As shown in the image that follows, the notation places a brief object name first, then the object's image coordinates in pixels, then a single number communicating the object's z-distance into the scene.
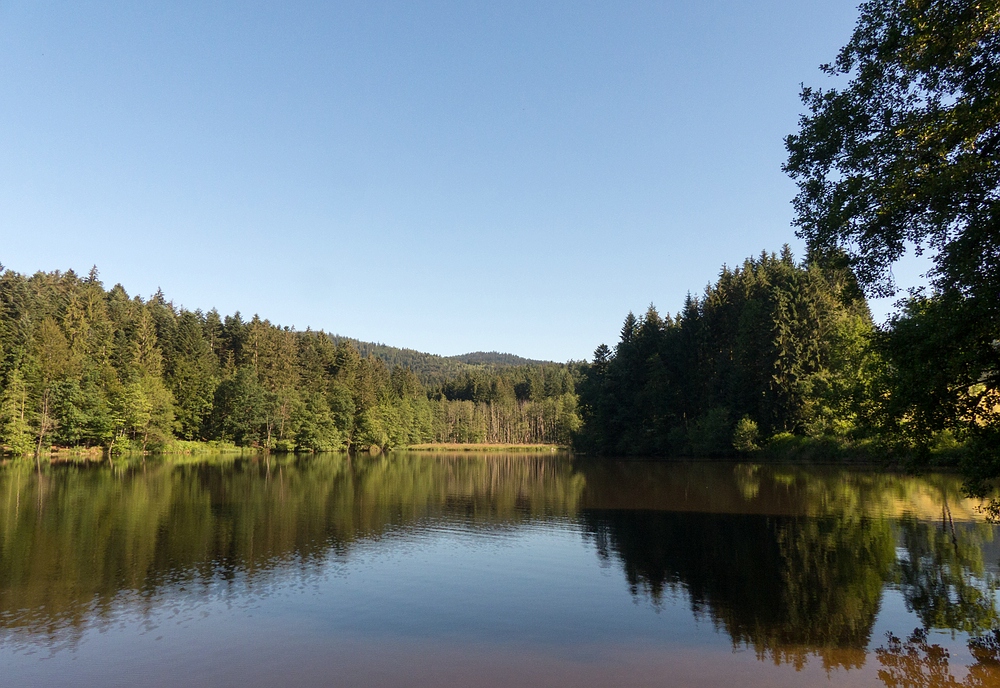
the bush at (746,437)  68.25
